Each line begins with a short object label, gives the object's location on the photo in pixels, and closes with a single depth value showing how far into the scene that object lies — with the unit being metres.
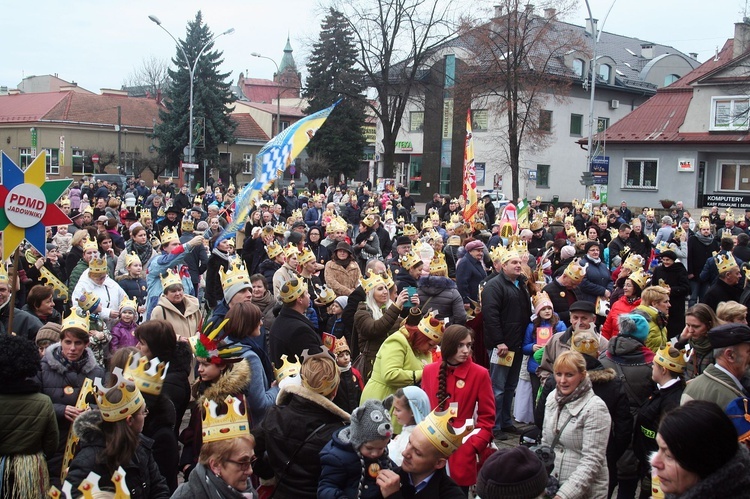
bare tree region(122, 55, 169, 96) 88.81
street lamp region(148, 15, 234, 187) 36.28
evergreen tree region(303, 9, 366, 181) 47.91
